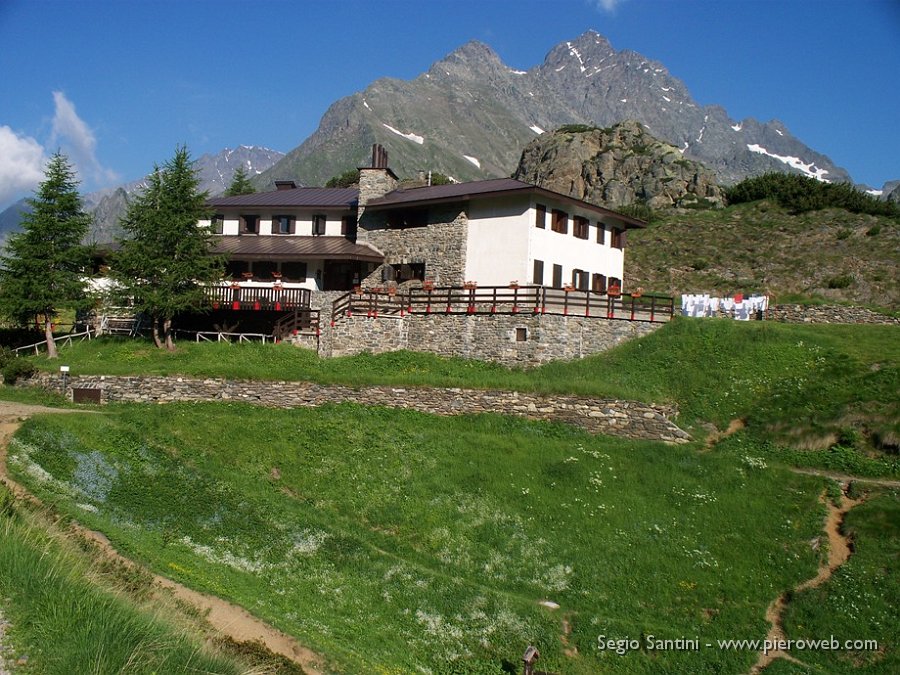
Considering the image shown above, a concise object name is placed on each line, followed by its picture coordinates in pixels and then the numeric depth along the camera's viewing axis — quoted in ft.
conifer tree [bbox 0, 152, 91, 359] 114.83
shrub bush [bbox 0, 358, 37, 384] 103.40
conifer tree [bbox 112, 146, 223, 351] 115.14
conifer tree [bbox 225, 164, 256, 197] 253.65
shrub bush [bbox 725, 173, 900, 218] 199.62
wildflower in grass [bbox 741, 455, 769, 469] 71.00
